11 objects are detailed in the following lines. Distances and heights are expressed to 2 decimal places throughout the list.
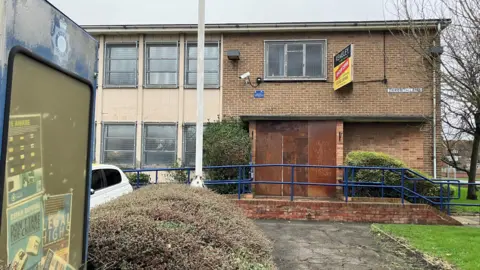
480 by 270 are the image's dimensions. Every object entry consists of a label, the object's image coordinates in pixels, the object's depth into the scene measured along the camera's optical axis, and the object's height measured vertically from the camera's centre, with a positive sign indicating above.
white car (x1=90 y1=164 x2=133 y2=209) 8.01 -0.81
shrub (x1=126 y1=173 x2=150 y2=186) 12.93 -1.04
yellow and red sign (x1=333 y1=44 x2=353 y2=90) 11.84 +2.62
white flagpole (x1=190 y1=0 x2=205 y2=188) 8.20 +1.52
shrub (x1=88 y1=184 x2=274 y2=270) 3.37 -0.84
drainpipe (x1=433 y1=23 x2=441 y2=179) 12.80 +0.50
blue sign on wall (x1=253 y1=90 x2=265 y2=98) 13.52 +1.89
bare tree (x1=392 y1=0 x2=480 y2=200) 7.80 +2.33
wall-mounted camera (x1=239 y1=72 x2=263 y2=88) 13.38 +2.41
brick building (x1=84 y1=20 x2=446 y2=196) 12.86 +1.89
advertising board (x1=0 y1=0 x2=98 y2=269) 2.01 +0.06
